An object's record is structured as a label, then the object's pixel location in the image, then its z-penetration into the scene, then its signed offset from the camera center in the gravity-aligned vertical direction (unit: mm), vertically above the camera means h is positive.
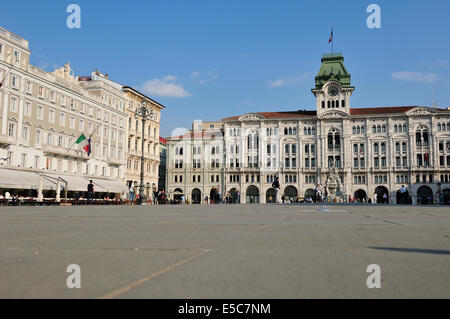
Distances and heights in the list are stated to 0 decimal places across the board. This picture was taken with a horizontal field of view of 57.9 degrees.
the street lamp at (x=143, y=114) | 38462 +7946
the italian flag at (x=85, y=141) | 42312 +6158
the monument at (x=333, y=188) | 54062 +1684
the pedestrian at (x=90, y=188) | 30672 +891
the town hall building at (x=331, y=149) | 73875 +9819
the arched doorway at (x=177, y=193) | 83175 +1338
